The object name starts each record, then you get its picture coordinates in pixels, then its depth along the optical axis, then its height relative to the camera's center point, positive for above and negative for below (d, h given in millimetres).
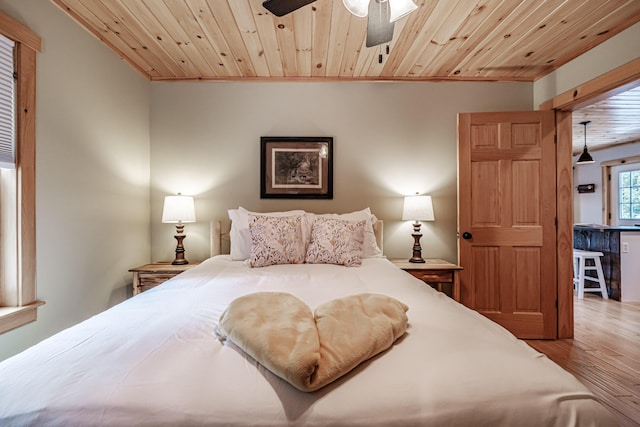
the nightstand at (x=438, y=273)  2551 -512
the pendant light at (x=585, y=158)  4962 +934
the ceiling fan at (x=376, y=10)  1405 +992
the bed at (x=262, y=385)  695 -434
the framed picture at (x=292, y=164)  2914 +496
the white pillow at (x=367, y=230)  2541 -138
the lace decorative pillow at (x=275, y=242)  2191 -205
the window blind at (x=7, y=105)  1543 +582
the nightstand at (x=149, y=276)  2459 -504
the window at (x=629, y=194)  5770 +383
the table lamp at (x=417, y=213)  2666 +11
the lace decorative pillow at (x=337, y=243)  2227 -223
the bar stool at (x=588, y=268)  3982 -791
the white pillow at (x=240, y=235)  2439 -168
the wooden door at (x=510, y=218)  2666 -38
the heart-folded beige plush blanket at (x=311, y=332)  765 -360
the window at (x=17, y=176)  1574 +217
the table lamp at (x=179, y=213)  2586 +16
